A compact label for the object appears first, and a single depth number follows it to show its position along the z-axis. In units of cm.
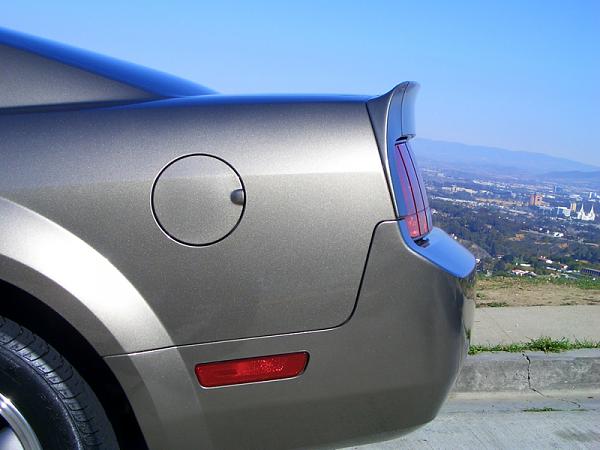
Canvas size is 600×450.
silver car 175
